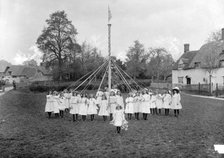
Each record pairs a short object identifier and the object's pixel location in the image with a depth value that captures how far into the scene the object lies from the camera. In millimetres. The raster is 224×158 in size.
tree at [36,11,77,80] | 40375
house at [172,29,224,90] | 33219
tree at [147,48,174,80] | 55122
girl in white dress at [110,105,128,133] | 9414
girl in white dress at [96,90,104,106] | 15281
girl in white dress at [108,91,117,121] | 12828
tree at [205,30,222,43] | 33000
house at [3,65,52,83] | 67875
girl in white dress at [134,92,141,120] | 13045
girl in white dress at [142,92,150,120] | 12784
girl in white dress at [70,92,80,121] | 12734
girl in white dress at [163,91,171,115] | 14422
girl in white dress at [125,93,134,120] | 12914
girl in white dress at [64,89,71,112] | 14713
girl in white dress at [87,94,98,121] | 12719
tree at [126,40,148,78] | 52219
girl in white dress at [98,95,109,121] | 12656
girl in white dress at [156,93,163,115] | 14797
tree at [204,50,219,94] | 31739
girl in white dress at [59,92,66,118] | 13995
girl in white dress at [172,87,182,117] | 13773
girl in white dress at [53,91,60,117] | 13555
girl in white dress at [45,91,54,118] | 13547
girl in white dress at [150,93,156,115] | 14864
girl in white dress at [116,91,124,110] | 13152
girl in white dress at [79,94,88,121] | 12586
